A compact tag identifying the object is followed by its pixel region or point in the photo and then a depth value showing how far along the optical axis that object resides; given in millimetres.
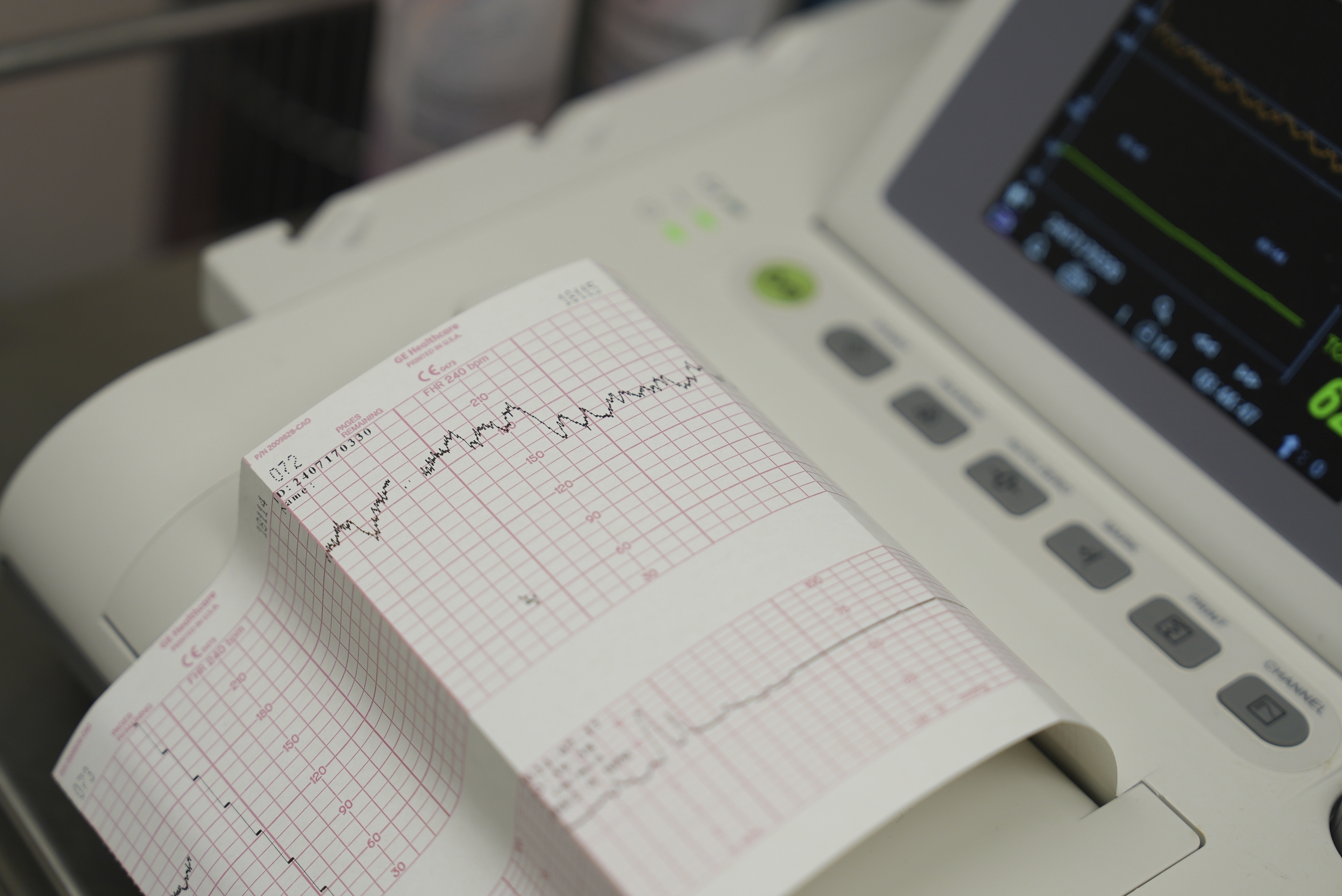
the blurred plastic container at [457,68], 652
